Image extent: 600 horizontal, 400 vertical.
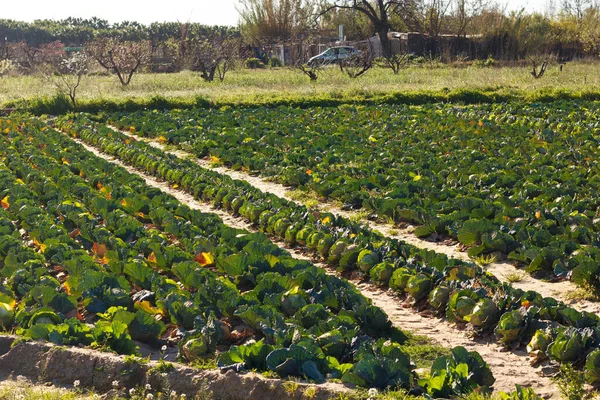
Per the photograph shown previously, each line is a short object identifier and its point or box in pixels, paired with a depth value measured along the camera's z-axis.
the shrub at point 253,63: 48.22
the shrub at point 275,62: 48.05
